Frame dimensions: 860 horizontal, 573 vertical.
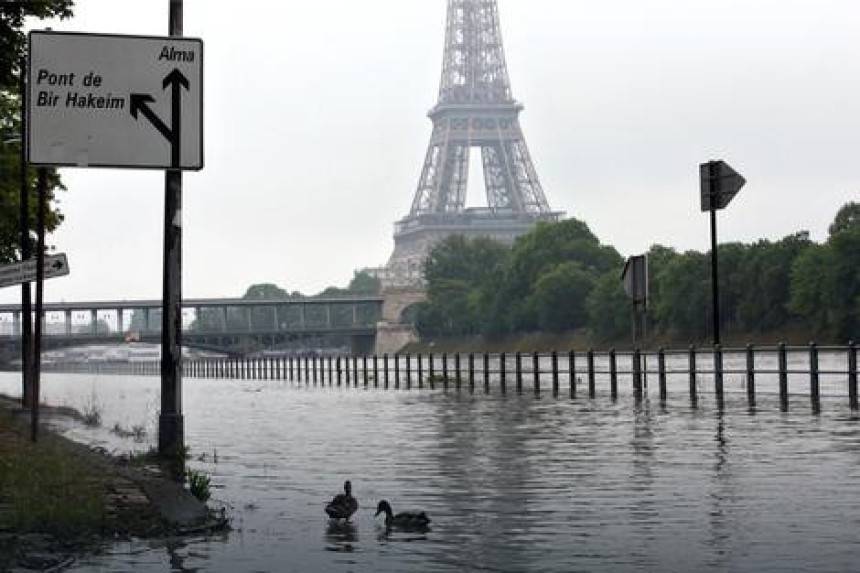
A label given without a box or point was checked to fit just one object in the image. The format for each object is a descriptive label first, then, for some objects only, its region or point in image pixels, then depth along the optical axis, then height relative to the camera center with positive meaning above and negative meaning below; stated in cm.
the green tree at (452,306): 18038 +443
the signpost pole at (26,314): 2817 +63
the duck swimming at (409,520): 1149 -137
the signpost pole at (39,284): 1894 +82
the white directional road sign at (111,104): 1577 +257
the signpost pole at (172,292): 1658 +60
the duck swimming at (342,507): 1205 -133
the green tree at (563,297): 14750 +428
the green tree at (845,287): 9812 +328
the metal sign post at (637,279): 3431 +139
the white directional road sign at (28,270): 2092 +108
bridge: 17251 +90
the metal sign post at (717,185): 3262 +335
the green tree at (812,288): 10238 +342
